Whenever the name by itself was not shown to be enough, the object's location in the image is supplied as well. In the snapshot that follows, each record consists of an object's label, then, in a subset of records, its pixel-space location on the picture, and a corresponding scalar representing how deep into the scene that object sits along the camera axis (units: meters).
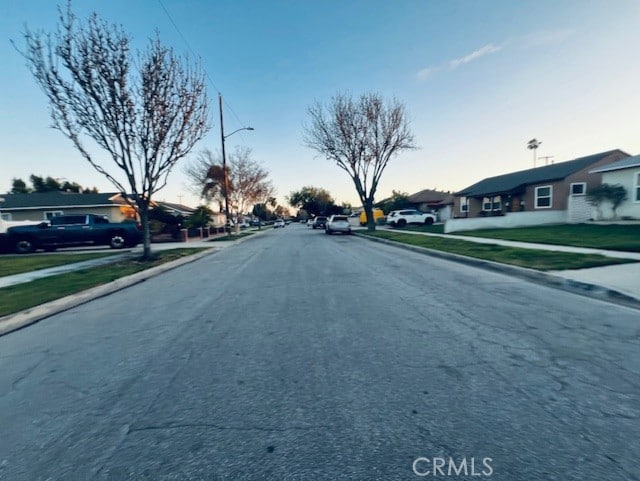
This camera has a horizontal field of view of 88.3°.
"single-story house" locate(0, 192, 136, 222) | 34.00
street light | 27.29
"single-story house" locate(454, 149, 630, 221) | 25.20
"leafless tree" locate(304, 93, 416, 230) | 27.80
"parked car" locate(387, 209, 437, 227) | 36.47
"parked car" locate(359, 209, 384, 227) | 47.18
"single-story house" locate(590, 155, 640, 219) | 19.44
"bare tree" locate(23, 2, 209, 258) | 10.91
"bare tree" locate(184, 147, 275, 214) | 41.47
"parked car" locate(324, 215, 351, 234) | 29.28
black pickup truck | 17.33
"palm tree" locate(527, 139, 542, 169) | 69.06
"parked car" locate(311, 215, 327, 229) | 45.25
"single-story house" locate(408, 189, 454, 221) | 46.32
